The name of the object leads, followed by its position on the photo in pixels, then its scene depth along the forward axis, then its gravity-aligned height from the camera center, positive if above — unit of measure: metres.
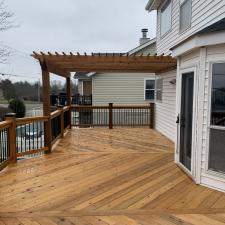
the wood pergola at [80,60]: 5.62 +0.86
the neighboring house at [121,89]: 14.21 +0.35
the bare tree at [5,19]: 10.94 +3.53
